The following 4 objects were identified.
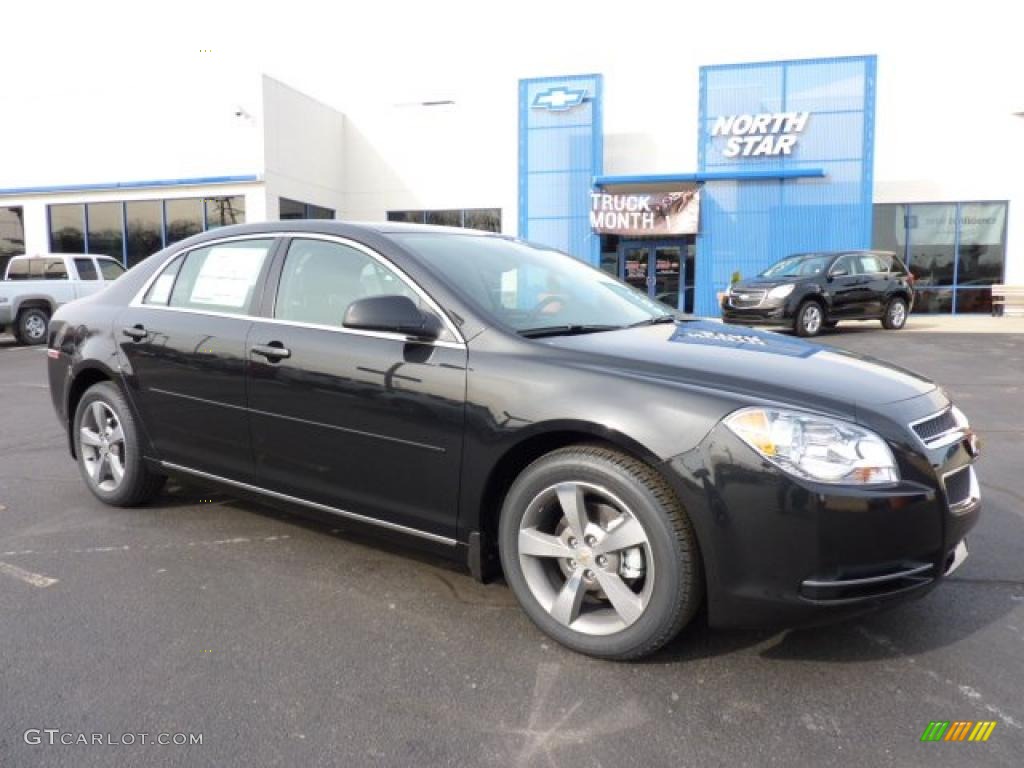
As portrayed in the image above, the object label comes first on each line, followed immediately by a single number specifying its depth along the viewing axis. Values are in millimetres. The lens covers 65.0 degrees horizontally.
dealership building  21594
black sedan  2531
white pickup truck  15141
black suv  15320
